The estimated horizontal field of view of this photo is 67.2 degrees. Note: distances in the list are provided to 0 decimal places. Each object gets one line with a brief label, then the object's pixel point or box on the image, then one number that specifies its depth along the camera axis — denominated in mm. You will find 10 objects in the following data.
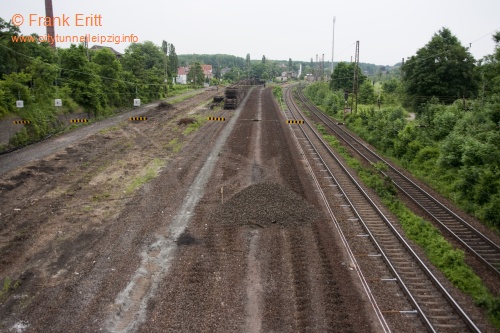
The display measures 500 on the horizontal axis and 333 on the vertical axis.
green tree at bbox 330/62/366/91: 71375
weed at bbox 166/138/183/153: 29283
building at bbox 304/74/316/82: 171375
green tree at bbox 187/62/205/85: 108019
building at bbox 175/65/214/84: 126225
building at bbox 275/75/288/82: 174075
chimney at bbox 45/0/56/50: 66319
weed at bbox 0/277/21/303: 10365
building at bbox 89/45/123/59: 107150
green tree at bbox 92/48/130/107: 48250
